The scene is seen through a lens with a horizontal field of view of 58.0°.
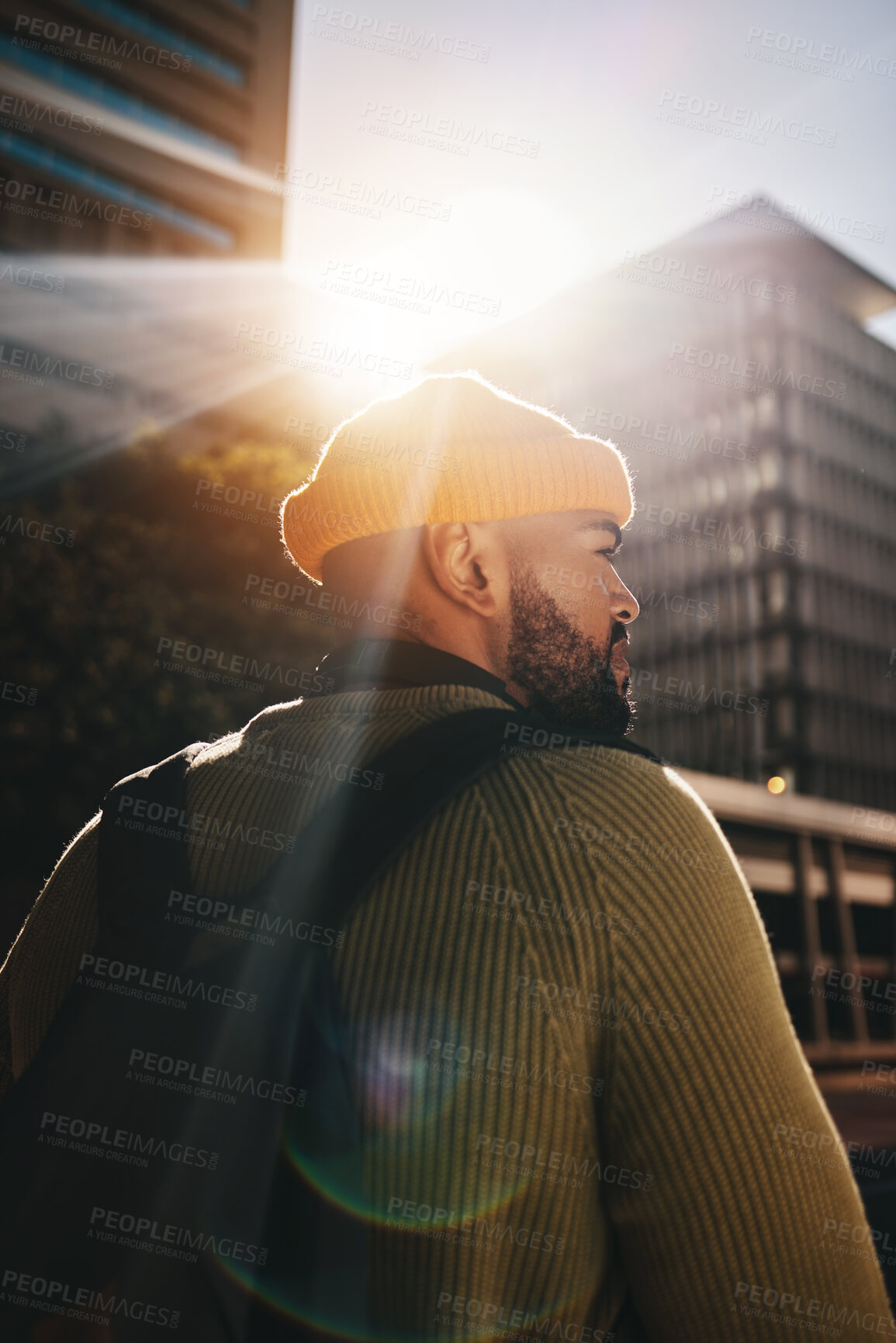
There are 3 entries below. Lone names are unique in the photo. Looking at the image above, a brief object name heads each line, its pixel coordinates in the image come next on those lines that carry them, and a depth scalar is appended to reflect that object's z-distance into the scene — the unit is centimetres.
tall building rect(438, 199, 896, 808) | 4662
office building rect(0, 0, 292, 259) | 2150
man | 89
